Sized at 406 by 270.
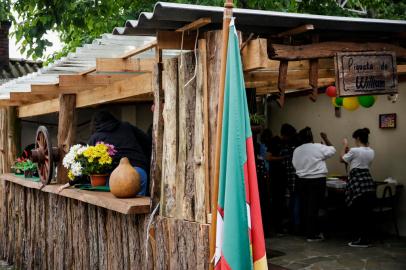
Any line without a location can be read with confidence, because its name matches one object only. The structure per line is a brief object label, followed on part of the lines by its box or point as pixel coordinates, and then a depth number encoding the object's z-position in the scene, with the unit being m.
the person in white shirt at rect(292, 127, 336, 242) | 9.05
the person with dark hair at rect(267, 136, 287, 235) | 10.30
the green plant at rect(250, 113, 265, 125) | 6.09
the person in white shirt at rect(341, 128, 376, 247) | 8.56
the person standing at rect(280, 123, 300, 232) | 9.79
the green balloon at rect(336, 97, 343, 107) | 8.52
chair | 9.09
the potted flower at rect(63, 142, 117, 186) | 5.89
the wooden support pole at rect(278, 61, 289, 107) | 4.35
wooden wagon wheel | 7.01
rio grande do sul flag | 3.42
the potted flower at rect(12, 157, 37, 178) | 8.60
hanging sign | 4.51
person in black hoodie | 6.28
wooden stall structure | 4.11
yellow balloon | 7.78
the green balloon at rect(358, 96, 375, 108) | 7.56
